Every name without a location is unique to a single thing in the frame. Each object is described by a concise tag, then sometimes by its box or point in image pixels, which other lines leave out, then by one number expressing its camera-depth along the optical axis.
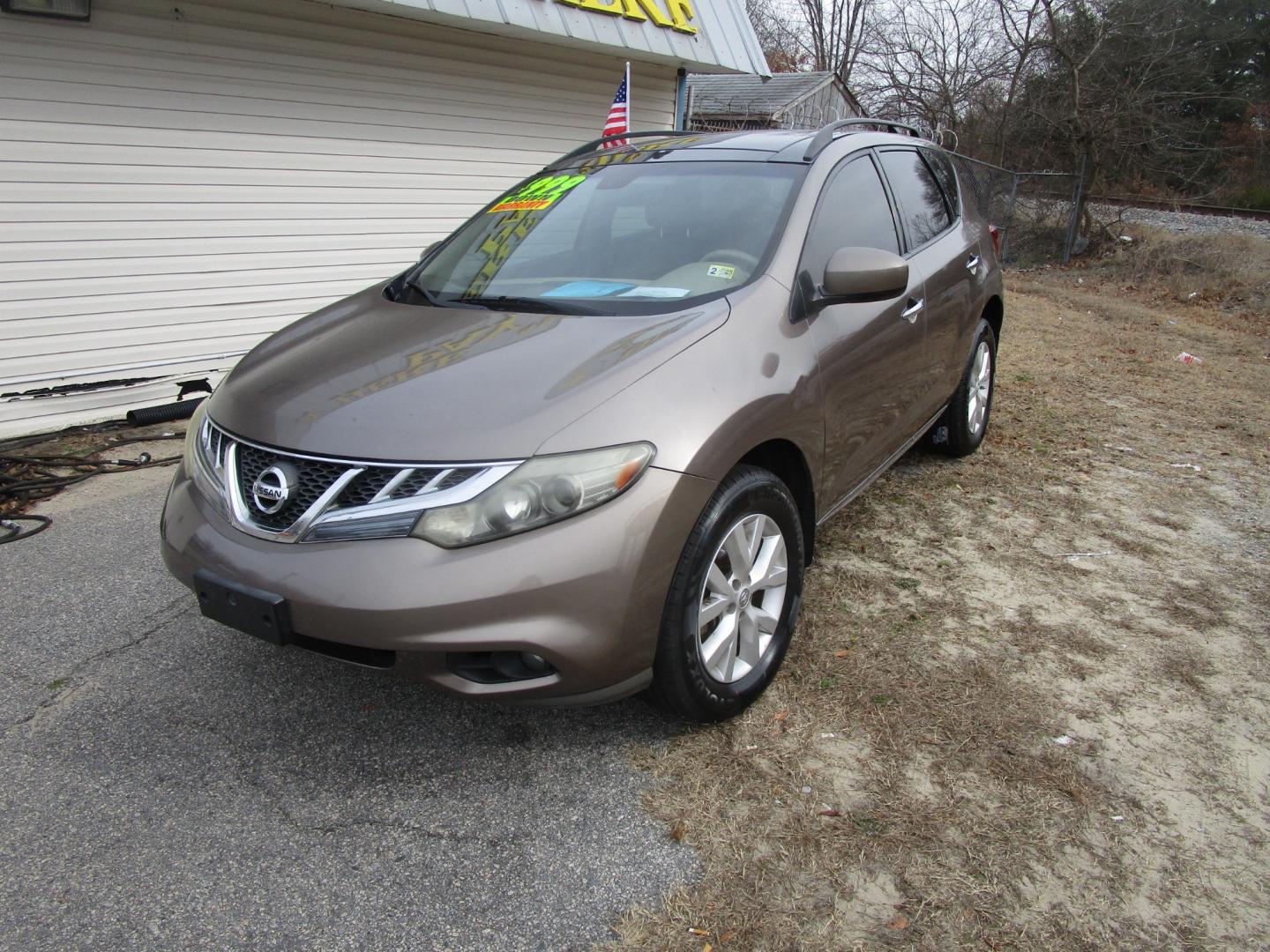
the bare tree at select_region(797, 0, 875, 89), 33.12
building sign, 7.71
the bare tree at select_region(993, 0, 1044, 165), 19.08
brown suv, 2.06
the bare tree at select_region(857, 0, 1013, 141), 21.31
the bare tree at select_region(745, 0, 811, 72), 36.00
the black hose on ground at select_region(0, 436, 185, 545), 4.38
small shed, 25.77
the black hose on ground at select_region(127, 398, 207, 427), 5.81
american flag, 8.33
